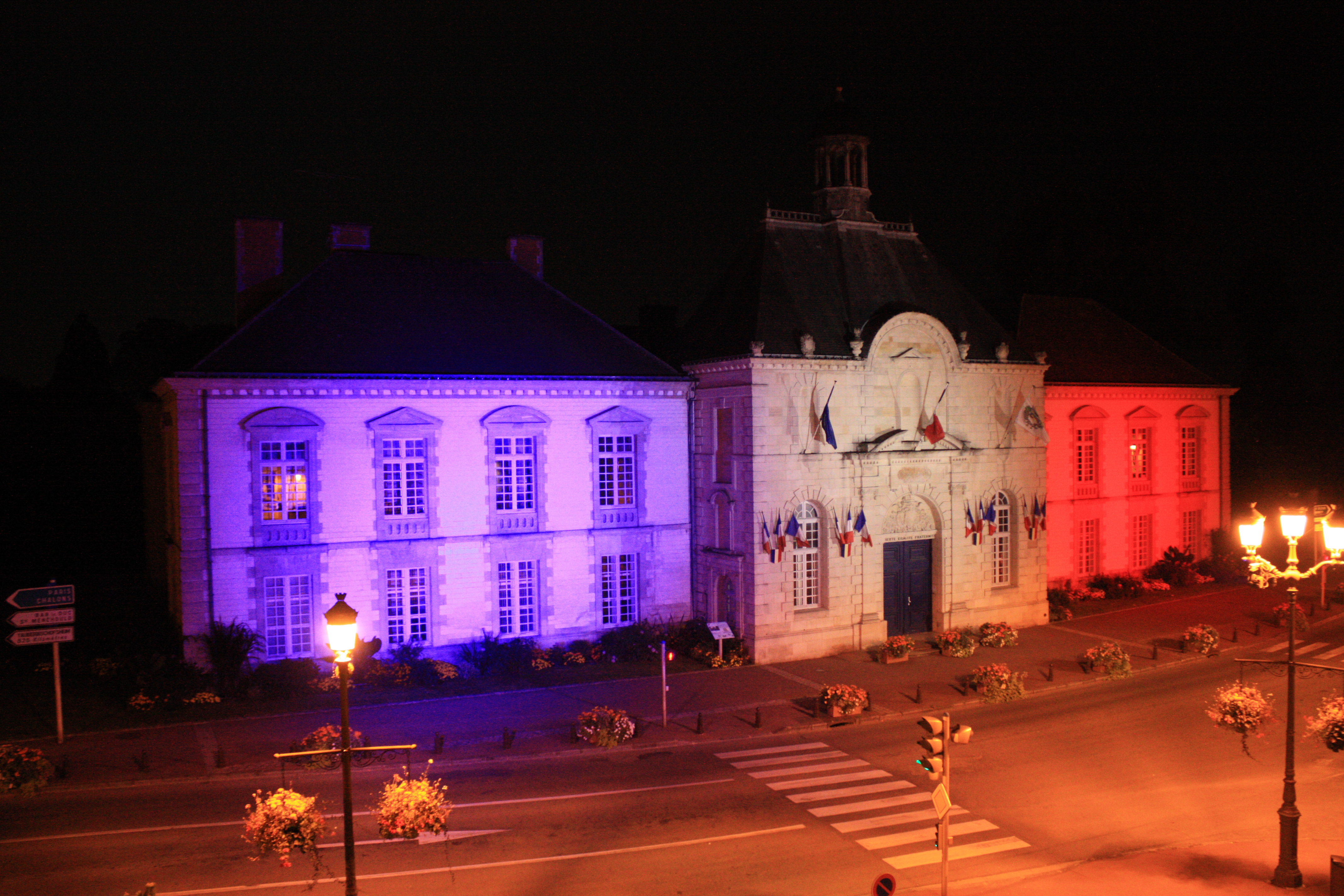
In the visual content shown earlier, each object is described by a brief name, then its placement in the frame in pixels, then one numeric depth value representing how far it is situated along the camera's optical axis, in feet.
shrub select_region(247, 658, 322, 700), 91.61
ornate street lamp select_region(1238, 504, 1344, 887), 50.11
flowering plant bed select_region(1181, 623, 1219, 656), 104.47
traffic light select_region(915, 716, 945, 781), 45.21
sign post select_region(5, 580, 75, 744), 79.36
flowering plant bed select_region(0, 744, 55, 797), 65.82
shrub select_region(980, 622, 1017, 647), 110.52
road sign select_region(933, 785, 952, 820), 44.88
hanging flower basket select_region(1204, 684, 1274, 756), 57.98
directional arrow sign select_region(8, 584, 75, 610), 79.92
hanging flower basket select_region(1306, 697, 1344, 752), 52.47
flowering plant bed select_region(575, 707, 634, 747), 77.66
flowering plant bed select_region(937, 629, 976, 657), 105.70
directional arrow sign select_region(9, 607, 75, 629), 79.51
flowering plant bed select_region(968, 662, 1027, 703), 89.45
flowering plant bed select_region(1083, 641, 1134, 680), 97.09
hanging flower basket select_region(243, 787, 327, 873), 43.65
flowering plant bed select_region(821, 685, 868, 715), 84.69
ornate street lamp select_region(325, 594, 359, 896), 39.65
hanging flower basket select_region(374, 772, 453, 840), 47.29
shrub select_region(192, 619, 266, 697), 90.74
